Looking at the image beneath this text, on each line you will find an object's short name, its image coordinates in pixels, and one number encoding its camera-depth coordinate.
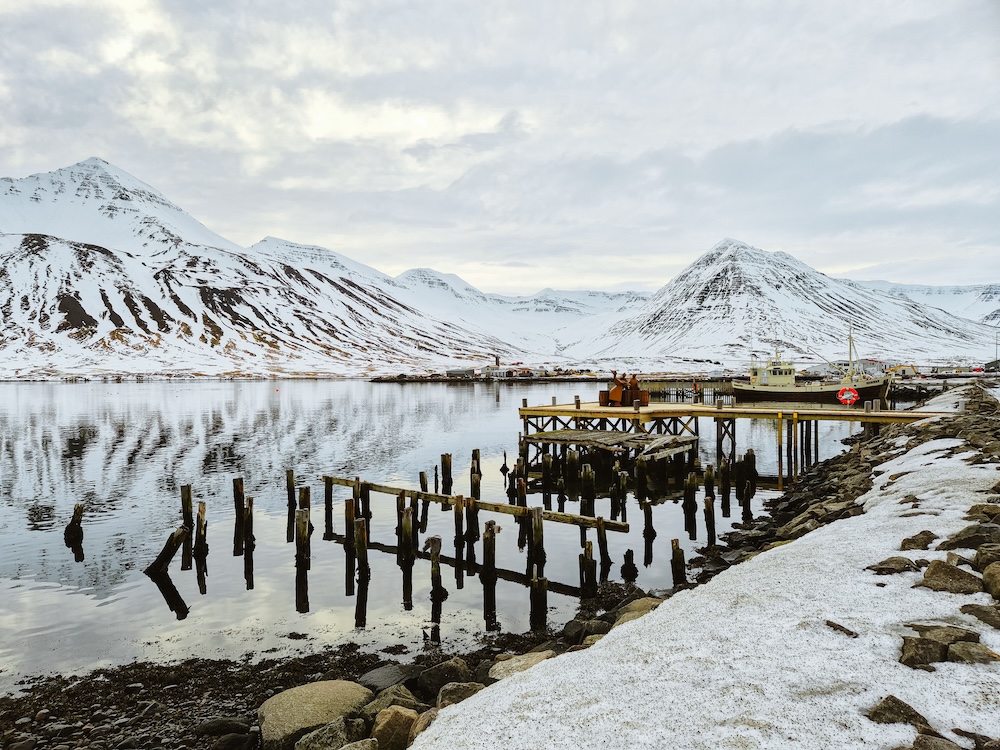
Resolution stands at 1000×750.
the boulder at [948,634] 7.09
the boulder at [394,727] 8.01
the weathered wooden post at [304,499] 19.85
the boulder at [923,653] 6.89
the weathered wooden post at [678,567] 16.61
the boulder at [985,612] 7.52
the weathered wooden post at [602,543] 17.50
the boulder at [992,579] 8.09
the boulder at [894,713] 5.99
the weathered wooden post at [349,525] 18.26
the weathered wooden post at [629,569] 18.50
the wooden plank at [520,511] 17.77
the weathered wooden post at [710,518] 21.36
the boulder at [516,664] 9.82
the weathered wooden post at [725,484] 26.88
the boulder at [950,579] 8.50
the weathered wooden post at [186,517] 19.67
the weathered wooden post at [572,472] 32.44
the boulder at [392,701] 9.44
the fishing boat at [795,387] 49.47
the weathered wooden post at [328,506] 23.56
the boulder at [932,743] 5.48
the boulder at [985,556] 8.84
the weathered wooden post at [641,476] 26.62
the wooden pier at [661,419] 30.28
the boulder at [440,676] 10.72
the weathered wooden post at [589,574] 16.64
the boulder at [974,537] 9.71
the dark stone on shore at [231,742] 9.81
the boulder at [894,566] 9.63
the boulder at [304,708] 9.38
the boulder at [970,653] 6.70
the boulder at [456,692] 8.71
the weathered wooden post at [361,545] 16.70
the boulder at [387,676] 11.23
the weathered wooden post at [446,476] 30.03
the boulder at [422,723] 7.95
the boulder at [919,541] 10.50
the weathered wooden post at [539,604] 14.91
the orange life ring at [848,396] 36.66
